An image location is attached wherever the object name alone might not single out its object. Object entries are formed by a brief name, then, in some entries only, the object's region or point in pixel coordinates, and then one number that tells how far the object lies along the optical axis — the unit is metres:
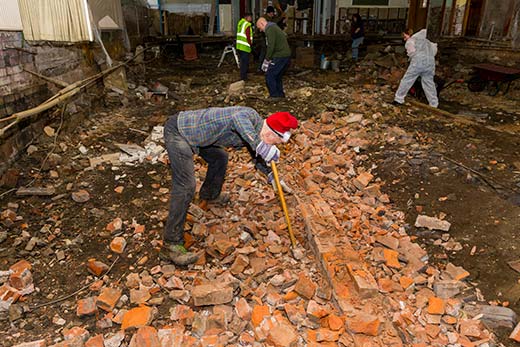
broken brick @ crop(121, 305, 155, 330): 2.76
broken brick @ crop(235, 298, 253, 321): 2.86
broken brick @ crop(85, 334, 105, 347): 2.60
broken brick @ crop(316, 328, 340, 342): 2.64
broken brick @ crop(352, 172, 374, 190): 5.00
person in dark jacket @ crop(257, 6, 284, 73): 10.09
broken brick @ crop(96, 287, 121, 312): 2.92
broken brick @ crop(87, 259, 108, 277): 3.33
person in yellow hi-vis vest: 9.19
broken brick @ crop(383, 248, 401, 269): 3.51
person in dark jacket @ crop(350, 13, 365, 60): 13.10
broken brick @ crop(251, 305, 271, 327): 2.81
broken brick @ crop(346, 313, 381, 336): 2.61
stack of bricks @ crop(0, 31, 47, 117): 4.52
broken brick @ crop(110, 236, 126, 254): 3.65
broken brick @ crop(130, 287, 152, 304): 3.03
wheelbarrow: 8.23
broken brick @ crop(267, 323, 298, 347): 2.58
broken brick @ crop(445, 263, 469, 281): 3.38
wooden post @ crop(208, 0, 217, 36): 16.38
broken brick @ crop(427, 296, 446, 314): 2.97
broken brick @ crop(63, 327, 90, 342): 2.64
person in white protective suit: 7.50
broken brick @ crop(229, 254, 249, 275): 3.41
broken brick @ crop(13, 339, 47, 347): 2.56
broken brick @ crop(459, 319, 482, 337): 2.79
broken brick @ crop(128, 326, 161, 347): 2.58
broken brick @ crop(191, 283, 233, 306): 2.95
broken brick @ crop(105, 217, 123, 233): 3.98
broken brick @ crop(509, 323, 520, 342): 2.75
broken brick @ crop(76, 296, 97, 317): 2.88
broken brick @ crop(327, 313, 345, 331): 2.70
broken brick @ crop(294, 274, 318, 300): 3.03
